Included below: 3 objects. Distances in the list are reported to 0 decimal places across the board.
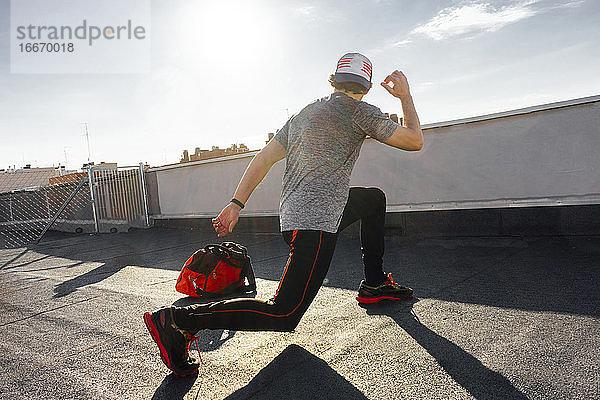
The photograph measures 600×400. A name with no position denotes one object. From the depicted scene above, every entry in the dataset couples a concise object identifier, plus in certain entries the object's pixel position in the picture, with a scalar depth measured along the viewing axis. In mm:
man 2406
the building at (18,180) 26906
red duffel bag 4340
